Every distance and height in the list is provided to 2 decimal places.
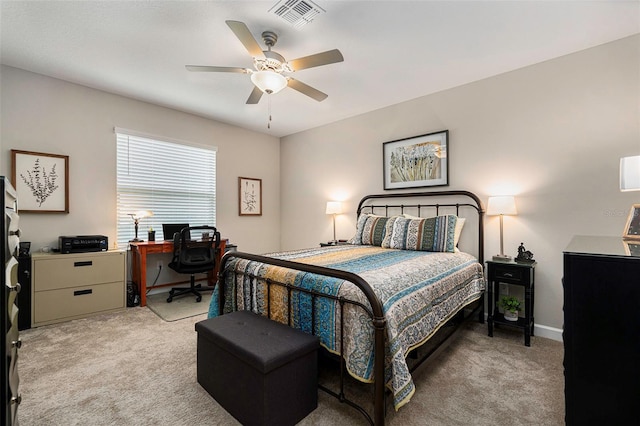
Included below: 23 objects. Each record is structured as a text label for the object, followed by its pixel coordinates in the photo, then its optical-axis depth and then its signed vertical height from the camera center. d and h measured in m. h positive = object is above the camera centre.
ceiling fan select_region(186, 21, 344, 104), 2.12 +1.18
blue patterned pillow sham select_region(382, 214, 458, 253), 3.03 -0.25
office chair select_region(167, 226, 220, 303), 3.75 -0.59
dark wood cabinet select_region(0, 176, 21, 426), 0.86 -0.32
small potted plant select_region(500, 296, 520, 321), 2.78 -0.96
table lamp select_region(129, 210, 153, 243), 3.84 -0.03
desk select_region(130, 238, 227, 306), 3.62 -0.57
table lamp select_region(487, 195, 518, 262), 2.85 +0.05
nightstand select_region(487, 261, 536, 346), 2.60 -0.70
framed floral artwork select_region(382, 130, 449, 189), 3.54 +0.68
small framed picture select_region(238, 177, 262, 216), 5.12 +0.31
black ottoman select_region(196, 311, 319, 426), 1.44 -0.87
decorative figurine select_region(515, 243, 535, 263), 2.78 -0.44
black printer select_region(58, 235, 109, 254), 3.11 -0.33
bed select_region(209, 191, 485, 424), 1.49 -0.52
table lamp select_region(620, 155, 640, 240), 1.79 +0.18
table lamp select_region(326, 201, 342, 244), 4.50 +0.08
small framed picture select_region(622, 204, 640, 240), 1.75 -0.09
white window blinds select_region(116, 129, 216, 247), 3.90 +0.46
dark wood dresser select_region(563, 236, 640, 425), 1.01 -0.47
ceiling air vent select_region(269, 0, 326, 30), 2.05 +1.52
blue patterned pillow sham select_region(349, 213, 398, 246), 3.48 -0.22
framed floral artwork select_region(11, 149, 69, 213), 3.09 +0.38
